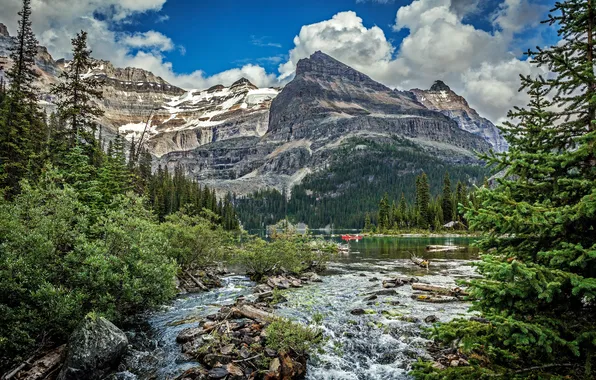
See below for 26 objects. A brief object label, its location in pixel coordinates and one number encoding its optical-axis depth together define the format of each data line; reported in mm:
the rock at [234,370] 10672
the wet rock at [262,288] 24925
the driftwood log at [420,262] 37469
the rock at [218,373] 10529
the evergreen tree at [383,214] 118750
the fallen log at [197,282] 26828
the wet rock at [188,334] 14031
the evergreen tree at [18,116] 29906
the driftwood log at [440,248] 56312
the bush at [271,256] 32800
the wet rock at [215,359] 11375
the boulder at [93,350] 10820
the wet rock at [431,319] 16094
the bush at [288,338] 11883
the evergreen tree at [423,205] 108938
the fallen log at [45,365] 10795
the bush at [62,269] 11851
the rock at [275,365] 10647
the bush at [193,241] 28438
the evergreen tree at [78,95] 26609
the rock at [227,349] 11849
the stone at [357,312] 18245
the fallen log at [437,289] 21859
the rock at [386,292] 23145
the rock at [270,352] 11337
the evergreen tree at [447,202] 109438
